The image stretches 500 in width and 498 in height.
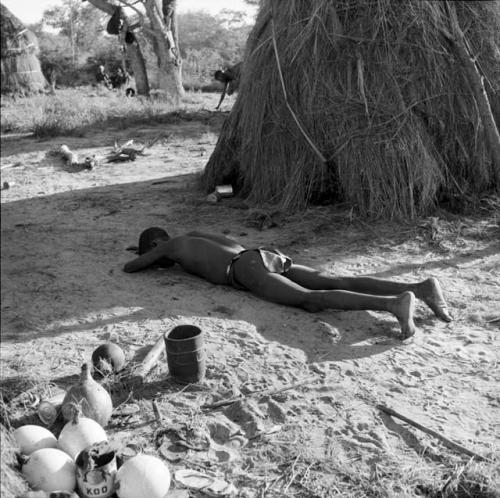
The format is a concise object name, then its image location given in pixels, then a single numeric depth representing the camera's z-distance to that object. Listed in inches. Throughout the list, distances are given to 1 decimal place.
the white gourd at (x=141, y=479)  88.3
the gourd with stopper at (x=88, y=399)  105.0
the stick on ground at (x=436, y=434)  101.0
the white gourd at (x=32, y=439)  95.7
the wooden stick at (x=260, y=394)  118.3
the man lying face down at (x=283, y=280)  148.7
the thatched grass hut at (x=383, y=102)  223.6
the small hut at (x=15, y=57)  724.7
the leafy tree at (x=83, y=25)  1364.2
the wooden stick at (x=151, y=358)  126.5
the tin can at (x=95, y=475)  87.9
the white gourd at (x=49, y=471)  88.0
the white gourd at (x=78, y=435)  95.3
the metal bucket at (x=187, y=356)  121.8
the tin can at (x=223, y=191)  268.4
